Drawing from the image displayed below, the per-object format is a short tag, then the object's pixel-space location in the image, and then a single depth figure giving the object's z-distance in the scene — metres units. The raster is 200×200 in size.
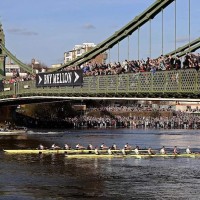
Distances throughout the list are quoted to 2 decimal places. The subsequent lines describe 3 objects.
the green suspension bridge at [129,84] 58.94
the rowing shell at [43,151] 78.56
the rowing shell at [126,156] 74.00
